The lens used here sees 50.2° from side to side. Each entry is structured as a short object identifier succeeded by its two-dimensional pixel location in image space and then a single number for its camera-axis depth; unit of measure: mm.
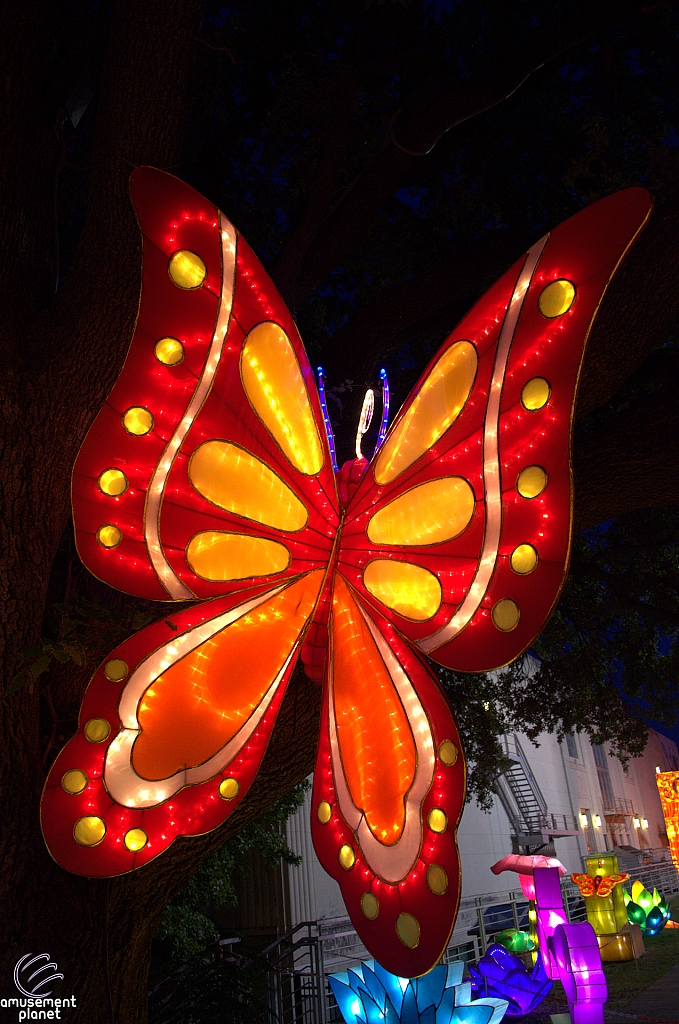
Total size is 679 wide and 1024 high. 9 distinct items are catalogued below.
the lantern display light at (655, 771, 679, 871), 15897
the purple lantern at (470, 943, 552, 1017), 8453
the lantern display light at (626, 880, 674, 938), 12922
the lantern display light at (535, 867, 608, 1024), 7250
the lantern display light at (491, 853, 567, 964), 12039
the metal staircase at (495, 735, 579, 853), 21062
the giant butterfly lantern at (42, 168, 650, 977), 2396
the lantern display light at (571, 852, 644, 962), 11195
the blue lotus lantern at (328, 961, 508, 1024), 4403
